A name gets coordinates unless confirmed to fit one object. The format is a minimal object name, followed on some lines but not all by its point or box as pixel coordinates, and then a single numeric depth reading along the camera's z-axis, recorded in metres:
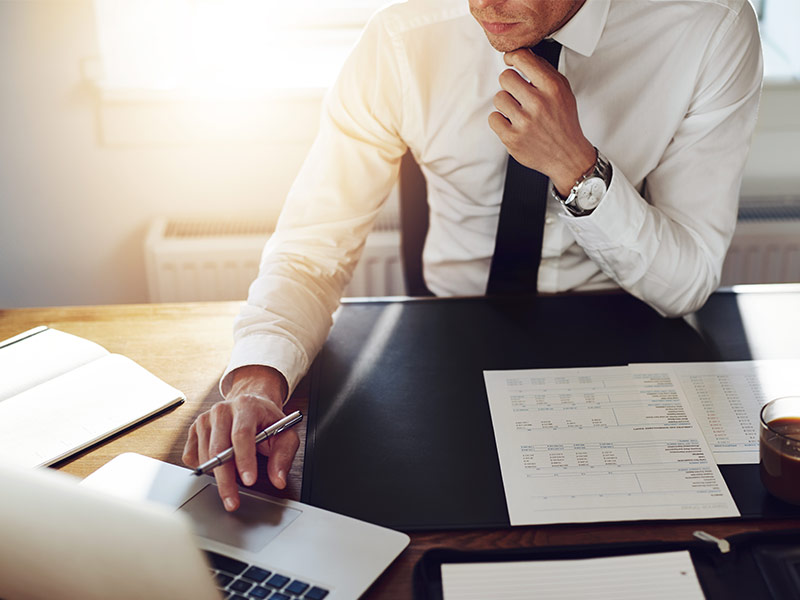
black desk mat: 0.85
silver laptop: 0.55
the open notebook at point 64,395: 0.95
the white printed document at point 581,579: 0.71
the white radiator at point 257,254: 1.93
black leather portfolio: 0.71
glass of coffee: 0.80
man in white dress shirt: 1.13
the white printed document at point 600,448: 0.83
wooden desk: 0.79
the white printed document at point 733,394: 0.91
